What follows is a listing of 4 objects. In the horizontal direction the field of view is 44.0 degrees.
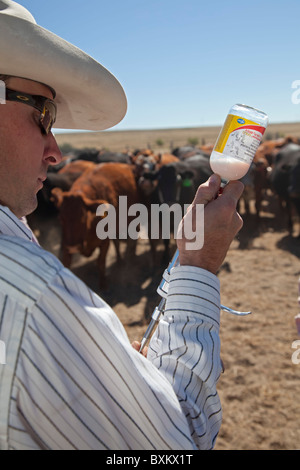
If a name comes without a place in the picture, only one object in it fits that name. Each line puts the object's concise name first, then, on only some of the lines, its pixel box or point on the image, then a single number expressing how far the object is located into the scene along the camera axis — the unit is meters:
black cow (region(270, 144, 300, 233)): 8.78
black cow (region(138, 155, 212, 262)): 8.03
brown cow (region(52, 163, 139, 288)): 6.24
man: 0.89
